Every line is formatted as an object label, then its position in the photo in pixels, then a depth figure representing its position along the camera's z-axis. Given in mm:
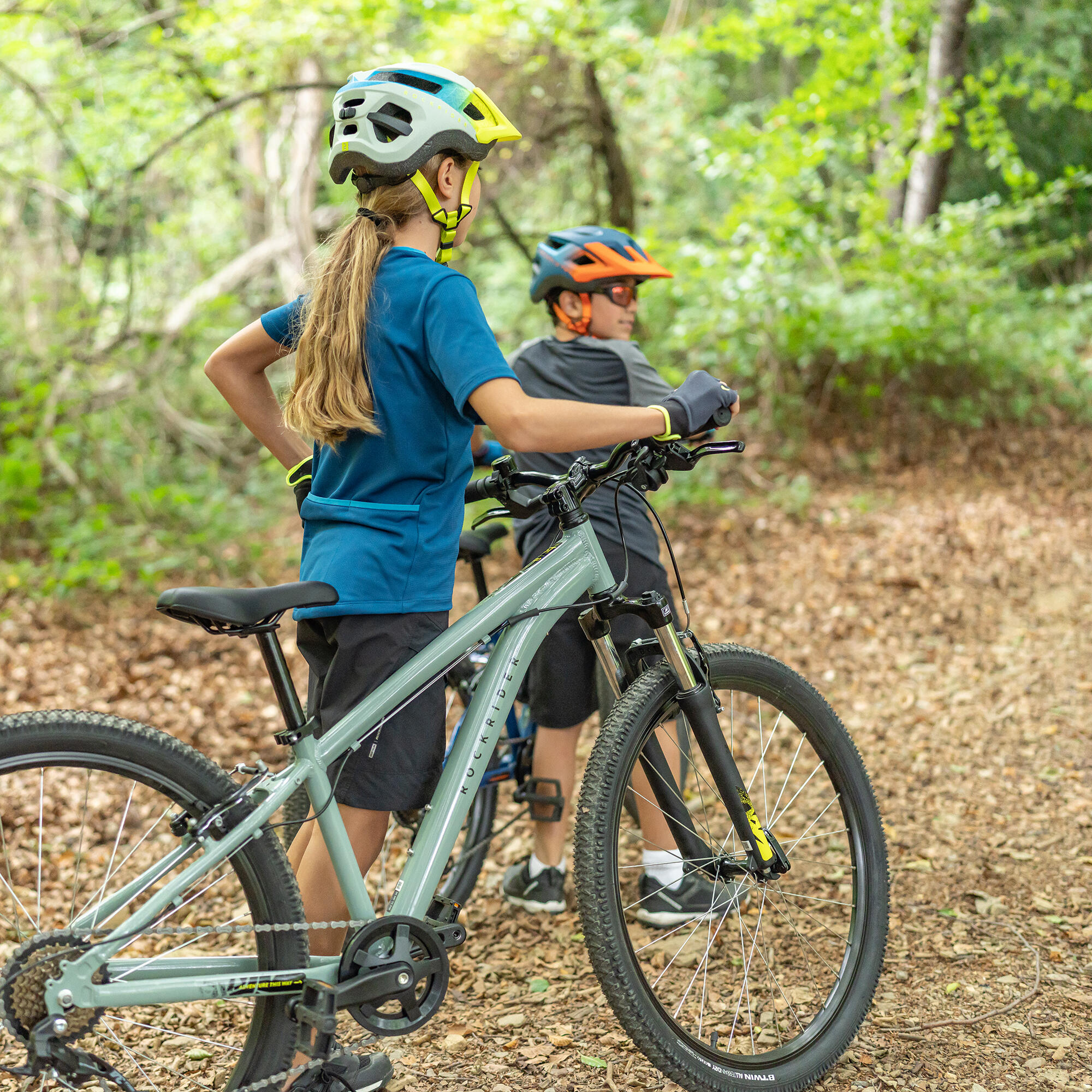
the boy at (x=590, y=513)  3029
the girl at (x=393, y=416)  1981
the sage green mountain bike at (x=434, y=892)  1762
